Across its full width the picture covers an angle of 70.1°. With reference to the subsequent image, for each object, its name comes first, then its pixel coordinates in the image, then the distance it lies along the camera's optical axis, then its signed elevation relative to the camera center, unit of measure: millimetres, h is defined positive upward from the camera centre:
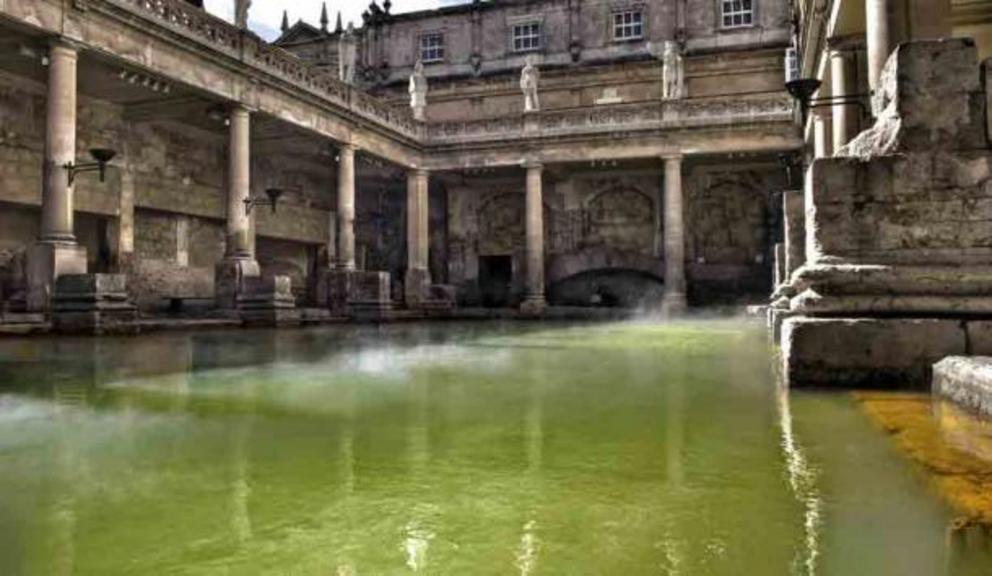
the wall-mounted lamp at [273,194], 17922 +2889
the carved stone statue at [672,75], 24750 +8051
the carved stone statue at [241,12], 17062 +7200
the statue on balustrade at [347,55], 27991 +10041
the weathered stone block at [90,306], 11703 +46
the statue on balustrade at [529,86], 25625 +7999
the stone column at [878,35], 9258 +3546
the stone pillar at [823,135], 15289 +3749
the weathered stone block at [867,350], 4516 -302
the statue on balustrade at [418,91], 26030 +7950
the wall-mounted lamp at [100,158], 13453 +2906
